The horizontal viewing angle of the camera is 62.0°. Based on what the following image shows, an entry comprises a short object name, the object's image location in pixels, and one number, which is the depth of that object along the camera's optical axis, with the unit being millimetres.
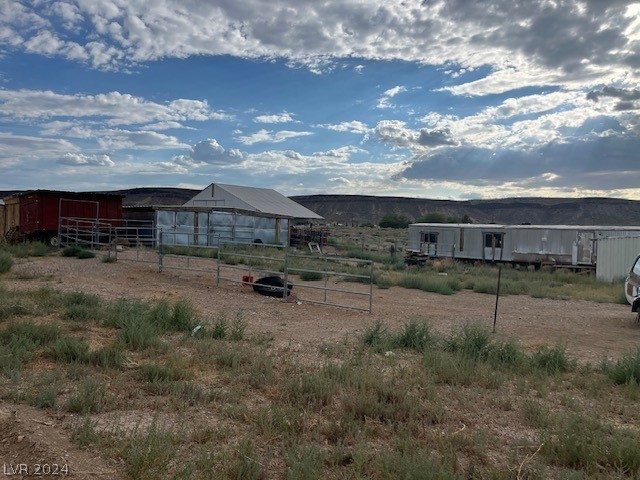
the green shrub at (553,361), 7750
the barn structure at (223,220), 33094
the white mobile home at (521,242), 28297
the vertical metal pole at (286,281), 13977
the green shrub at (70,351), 6930
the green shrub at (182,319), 9594
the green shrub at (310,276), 20388
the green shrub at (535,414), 5488
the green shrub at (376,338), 8773
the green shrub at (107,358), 6789
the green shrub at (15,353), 6332
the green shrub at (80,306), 9750
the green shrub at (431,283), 19125
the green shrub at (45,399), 5215
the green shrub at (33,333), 7738
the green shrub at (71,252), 22062
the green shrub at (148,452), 3953
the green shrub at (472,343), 8180
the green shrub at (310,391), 5738
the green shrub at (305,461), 3977
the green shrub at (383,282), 19938
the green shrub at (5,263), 16562
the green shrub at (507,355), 7840
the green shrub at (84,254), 21547
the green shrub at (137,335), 7863
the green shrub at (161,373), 6335
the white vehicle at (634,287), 12555
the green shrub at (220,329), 9031
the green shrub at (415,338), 8922
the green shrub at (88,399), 5180
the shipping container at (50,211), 26088
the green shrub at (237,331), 8898
